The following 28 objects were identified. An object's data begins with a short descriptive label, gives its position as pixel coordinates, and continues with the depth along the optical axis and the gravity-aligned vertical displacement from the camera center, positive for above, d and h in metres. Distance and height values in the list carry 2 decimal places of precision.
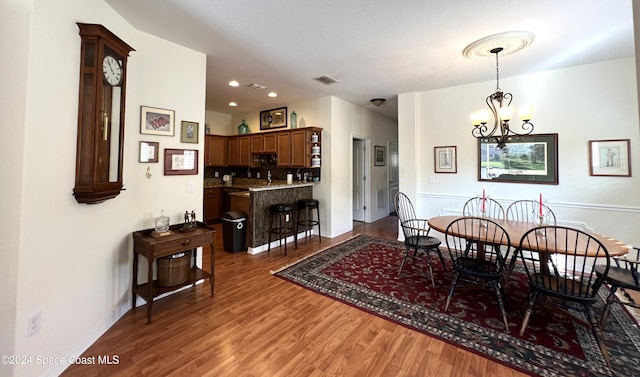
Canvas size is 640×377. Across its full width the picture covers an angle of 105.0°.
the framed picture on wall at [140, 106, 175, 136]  2.44 +0.76
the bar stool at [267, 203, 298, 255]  4.12 -0.45
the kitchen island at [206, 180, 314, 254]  3.96 -0.17
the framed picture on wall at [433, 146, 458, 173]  4.20 +0.65
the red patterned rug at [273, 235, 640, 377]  1.74 -1.10
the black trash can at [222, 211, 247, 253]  3.96 -0.57
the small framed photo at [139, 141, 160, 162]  2.44 +0.44
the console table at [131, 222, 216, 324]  2.14 -0.49
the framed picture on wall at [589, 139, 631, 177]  3.08 +0.51
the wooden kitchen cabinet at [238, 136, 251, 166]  5.79 +1.08
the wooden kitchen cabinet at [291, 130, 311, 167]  4.76 +0.94
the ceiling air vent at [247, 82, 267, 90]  4.16 +1.88
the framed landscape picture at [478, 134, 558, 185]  3.50 +0.56
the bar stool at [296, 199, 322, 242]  4.54 -0.37
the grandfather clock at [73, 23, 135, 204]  1.74 +0.62
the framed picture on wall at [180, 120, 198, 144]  2.74 +0.71
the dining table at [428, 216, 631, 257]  1.91 -0.35
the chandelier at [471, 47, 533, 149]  2.67 +0.99
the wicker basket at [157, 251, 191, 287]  2.34 -0.72
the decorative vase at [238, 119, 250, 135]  5.88 +1.60
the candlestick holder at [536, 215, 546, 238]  2.34 -0.34
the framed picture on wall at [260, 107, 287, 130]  5.46 +1.77
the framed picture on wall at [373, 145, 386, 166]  6.29 +1.08
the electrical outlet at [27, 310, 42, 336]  1.44 -0.77
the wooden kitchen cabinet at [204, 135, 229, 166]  5.89 +1.11
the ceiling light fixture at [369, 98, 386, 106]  4.99 +1.96
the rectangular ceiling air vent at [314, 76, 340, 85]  3.83 +1.85
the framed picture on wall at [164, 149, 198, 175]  2.64 +0.37
